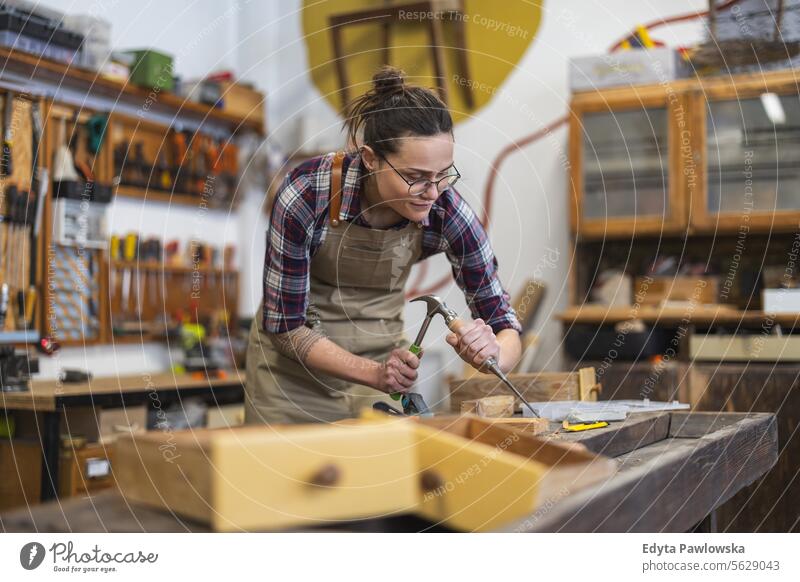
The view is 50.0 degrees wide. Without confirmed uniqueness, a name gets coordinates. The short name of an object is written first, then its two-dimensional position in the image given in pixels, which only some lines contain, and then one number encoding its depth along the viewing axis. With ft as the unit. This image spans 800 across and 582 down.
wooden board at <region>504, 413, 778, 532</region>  3.20
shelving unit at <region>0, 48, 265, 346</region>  10.57
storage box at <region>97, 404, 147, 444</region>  9.49
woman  5.35
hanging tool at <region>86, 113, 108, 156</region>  11.27
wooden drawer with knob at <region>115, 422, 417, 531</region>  2.97
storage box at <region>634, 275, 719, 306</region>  11.16
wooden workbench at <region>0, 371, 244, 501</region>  8.74
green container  11.89
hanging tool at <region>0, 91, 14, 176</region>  9.85
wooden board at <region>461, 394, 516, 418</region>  5.21
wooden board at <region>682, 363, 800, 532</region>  8.77
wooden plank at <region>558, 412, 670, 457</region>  4.54
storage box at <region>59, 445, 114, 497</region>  9.04
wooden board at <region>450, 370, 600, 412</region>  6.13
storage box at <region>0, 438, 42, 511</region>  8.96
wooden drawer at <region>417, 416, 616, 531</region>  3.21
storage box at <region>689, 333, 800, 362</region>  9.71
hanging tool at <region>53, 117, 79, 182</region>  10.87
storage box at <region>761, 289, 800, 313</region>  9.88
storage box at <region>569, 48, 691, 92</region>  11.02
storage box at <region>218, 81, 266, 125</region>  13.50
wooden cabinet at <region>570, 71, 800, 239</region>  10.54
